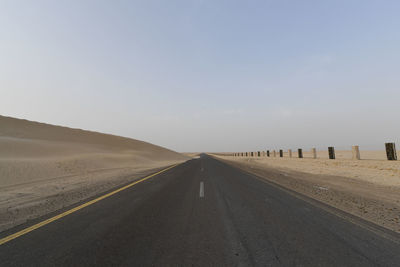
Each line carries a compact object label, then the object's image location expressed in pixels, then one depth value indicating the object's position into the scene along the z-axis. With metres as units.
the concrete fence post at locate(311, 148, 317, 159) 21.17
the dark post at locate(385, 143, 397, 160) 12.61
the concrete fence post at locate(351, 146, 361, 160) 14.84
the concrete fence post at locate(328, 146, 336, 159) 17.91
